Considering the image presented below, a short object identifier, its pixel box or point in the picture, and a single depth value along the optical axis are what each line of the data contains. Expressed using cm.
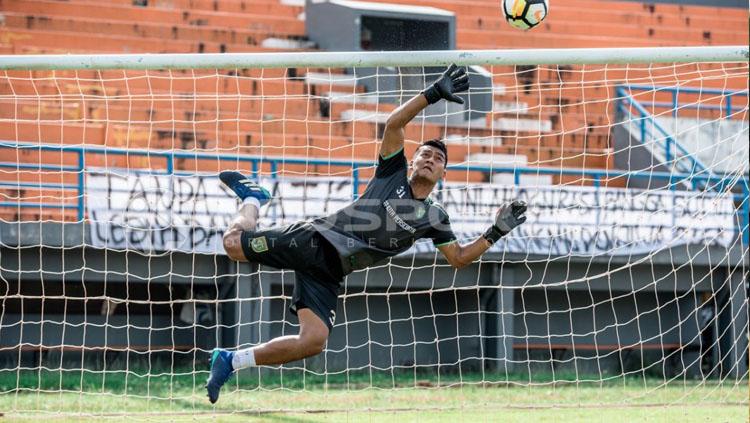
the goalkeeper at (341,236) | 1356
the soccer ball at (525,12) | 1614
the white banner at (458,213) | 2270
